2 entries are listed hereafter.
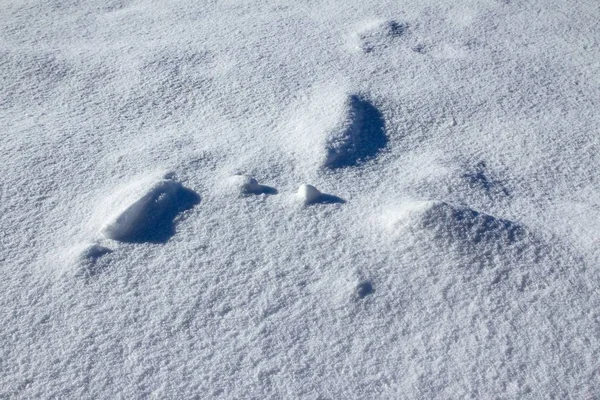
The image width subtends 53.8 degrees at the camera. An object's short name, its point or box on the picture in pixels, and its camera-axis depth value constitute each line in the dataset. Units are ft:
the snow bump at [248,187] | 3.23
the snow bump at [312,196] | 3.15
